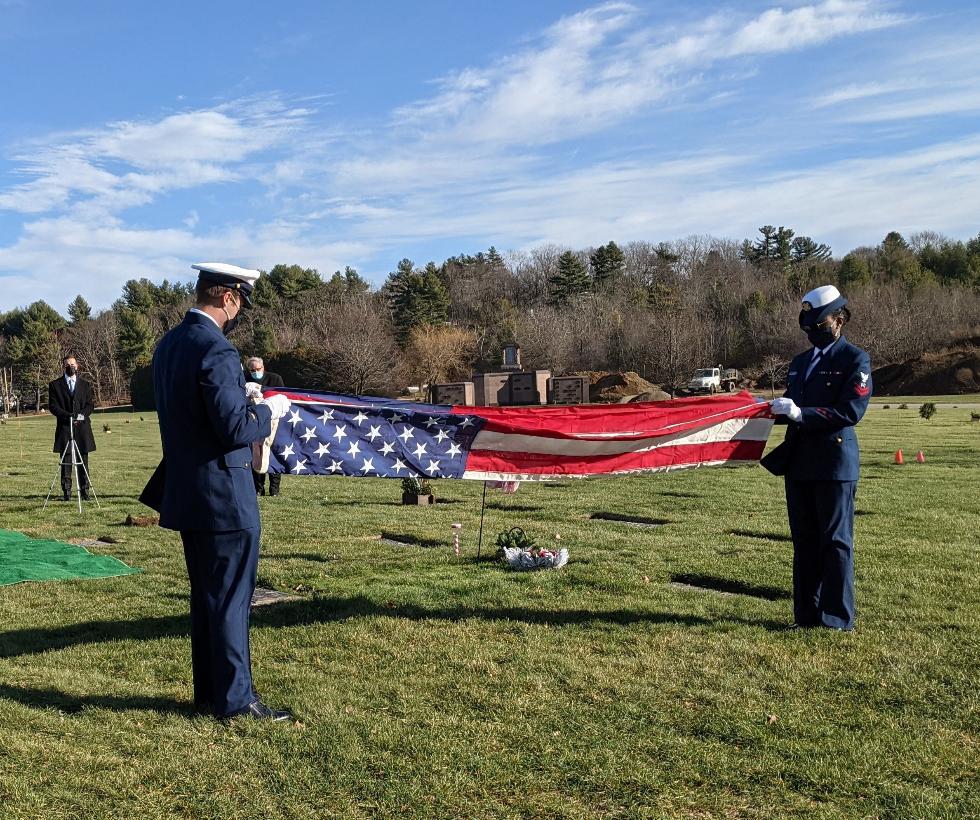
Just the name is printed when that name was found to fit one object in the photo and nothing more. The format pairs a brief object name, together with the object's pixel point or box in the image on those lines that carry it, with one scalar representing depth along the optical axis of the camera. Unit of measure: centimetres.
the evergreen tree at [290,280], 10669
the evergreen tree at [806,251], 12275
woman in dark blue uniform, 624
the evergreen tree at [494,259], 13156
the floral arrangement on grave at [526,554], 858
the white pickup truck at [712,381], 6375
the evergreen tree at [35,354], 8439
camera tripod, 1407
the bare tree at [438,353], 7750
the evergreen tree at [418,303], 8981
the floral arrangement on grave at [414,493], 1335
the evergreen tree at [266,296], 10300
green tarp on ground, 887
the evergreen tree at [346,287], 10688
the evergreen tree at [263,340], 7619
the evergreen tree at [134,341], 8562
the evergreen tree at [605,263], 11050
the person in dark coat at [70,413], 1475
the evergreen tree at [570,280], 10462
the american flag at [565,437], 740
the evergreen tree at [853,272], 9638
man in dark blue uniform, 473
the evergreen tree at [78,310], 11053
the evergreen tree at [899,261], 9371
